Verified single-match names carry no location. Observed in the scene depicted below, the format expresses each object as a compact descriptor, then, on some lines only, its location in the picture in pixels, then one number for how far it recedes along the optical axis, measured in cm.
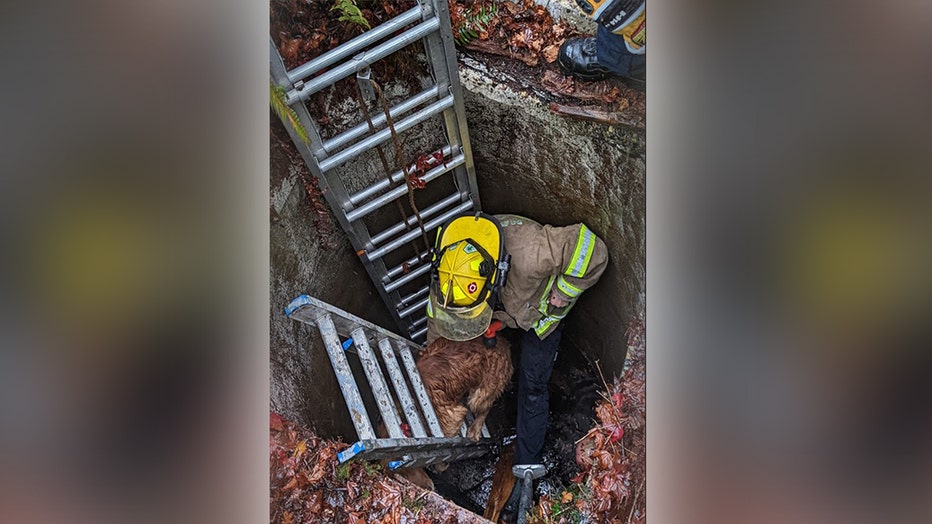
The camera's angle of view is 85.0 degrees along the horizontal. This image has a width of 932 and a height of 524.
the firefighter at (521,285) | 224
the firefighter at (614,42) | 197
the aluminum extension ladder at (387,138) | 203
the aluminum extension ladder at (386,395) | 219
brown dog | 251
